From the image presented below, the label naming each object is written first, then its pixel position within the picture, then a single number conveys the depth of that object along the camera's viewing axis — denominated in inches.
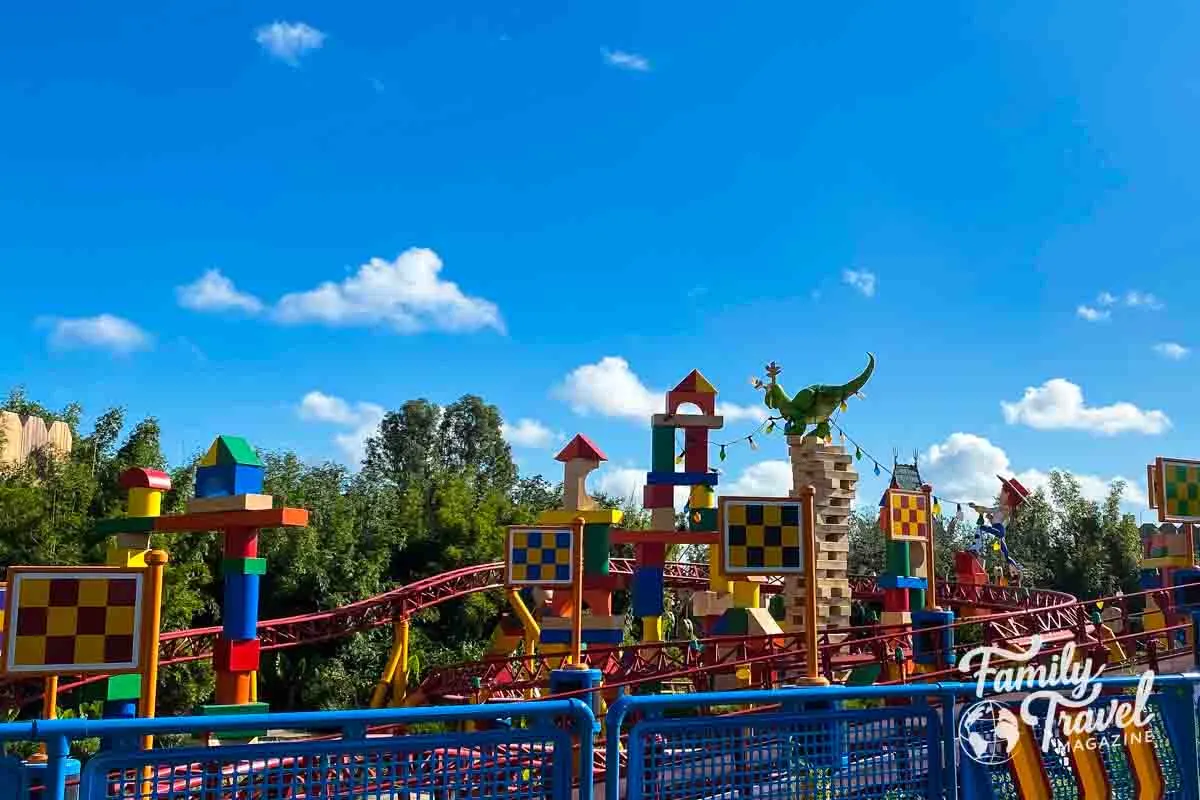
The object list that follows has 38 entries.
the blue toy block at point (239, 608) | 424.2
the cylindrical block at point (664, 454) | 707.4
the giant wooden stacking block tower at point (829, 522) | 637.3
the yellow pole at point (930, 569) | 608.4
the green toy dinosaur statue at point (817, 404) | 683.4
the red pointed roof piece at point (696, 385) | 719.1
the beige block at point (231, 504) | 423.0
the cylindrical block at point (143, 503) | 466.9
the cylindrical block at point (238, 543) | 428.5
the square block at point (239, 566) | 425.1
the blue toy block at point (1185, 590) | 486.0
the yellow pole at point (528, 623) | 839.1
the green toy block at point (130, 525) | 460.1
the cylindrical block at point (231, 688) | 421.1
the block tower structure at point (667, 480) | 703.7
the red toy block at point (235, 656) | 419.8
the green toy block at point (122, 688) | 417.7
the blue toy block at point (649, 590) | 703.1
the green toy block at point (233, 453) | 430.3
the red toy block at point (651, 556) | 707.4
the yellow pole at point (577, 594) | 385.1
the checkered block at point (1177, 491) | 458.0
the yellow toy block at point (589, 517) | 669.3
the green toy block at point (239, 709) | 382.9
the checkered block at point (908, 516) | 634.2
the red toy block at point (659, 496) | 705.6
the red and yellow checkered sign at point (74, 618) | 243.3
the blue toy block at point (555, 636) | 669.3
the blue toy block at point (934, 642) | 492.4
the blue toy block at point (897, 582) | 680.4
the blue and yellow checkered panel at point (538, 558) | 530.6
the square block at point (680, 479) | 703.1
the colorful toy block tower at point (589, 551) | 669.9
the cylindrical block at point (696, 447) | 714.2
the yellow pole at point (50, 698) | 302.7
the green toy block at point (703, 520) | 701.9
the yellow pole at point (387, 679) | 810.2
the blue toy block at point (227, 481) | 428.5
